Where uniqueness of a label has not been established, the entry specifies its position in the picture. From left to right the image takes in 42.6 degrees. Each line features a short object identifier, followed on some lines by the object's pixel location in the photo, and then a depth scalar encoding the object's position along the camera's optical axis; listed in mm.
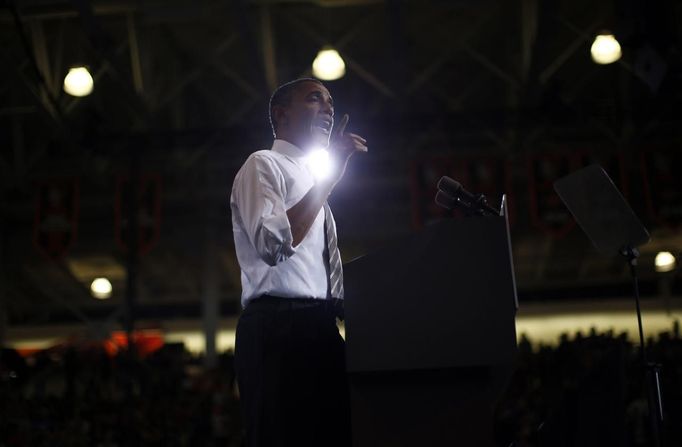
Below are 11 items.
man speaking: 2250
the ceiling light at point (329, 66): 9953
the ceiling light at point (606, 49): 9641
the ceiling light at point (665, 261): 14980
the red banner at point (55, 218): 12844
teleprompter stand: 3975
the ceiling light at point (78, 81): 10078
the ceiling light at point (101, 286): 16109
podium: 2158
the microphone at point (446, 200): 2580
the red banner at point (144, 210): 12492
